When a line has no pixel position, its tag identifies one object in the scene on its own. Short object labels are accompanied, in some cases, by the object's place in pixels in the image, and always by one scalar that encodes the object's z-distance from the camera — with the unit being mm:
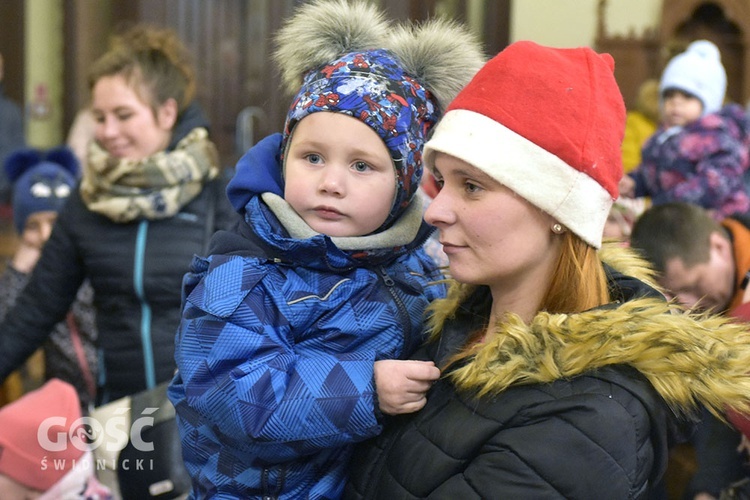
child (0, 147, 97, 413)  3150
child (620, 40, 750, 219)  4352
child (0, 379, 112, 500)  2520
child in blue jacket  1474
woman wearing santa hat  1301
